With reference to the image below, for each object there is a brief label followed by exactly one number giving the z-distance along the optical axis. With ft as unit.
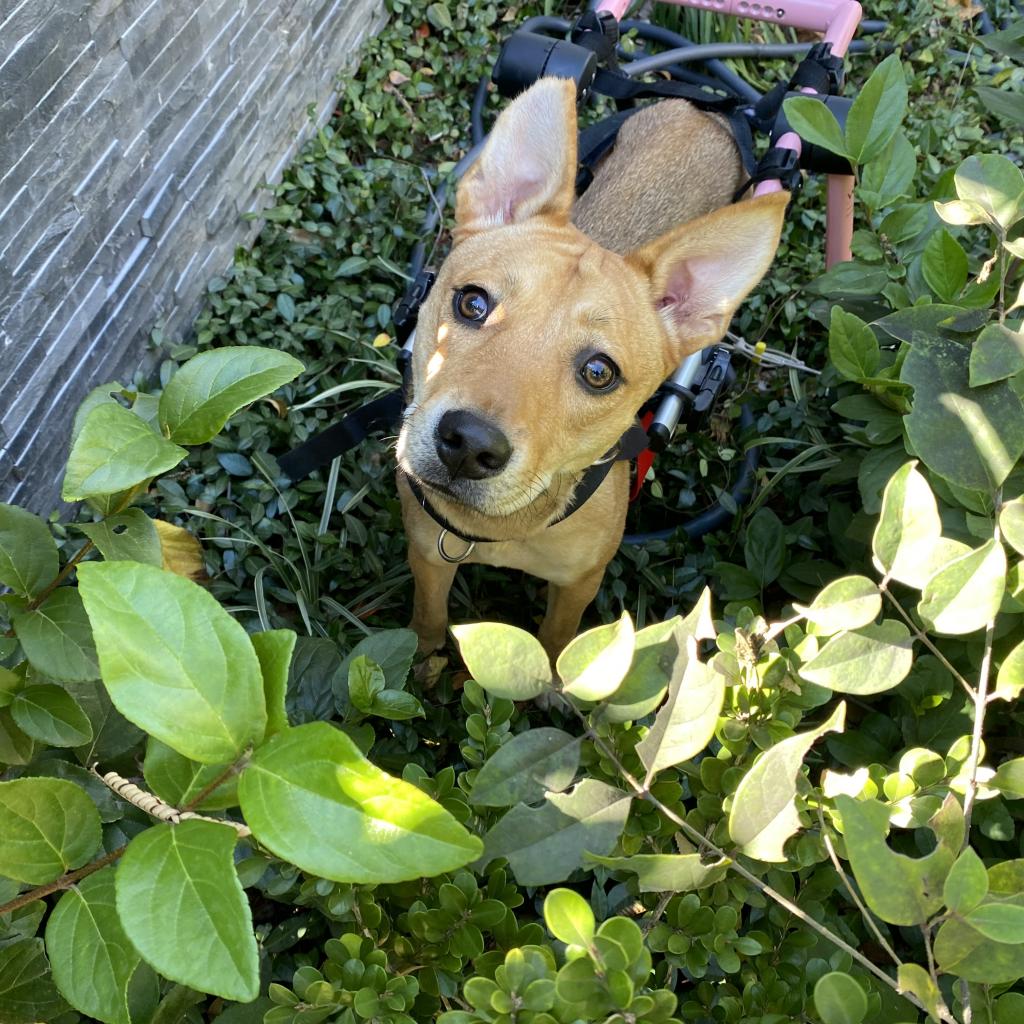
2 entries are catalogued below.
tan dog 1.38
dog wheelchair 1.80
